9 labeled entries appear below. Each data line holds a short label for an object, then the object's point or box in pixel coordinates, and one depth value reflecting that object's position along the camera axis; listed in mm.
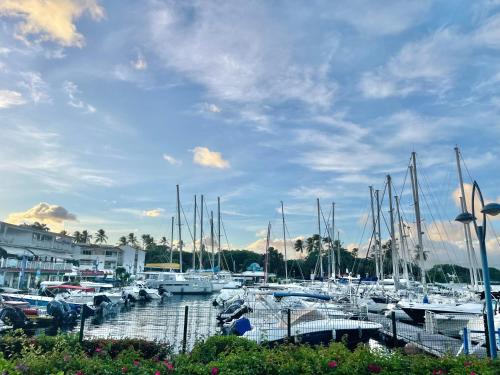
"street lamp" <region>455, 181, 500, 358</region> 11123
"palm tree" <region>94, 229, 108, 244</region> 138750
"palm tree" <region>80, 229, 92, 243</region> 135875
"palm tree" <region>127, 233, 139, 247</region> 145750
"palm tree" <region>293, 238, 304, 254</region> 134250
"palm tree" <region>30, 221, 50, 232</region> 113338
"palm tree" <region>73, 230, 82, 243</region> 134562
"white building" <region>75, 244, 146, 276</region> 89625
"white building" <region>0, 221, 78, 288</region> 55250
